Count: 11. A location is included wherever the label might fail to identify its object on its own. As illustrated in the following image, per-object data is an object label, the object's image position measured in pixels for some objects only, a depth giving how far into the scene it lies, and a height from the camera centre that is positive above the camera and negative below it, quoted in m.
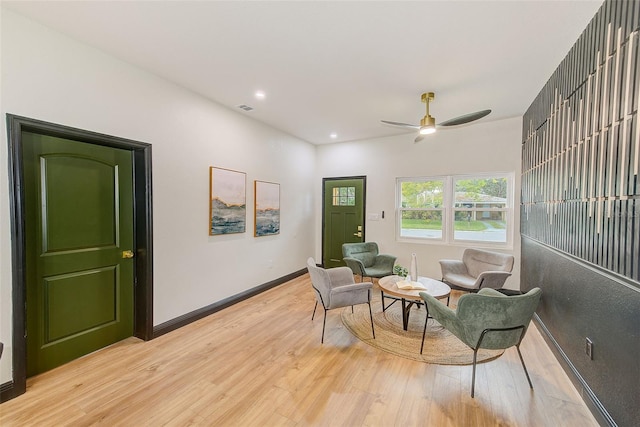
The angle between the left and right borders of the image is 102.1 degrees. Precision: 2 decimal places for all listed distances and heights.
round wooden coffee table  2.86 -0.96
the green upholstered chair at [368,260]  4.21 -0.91
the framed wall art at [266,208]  4.40 -0.03
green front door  5.59 -0.19
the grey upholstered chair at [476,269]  3.44 -0.91
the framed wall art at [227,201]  3.60 +0.07
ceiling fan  2.91 +1.02
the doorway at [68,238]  2.01 -0.31
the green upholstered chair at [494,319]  2.05 -0.89
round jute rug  2.60 -1.49
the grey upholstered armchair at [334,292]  2.87 -0.96
